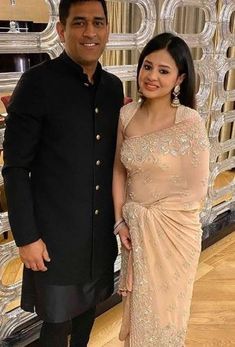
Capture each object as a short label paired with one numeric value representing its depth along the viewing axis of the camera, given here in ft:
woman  4.35
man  3.86
